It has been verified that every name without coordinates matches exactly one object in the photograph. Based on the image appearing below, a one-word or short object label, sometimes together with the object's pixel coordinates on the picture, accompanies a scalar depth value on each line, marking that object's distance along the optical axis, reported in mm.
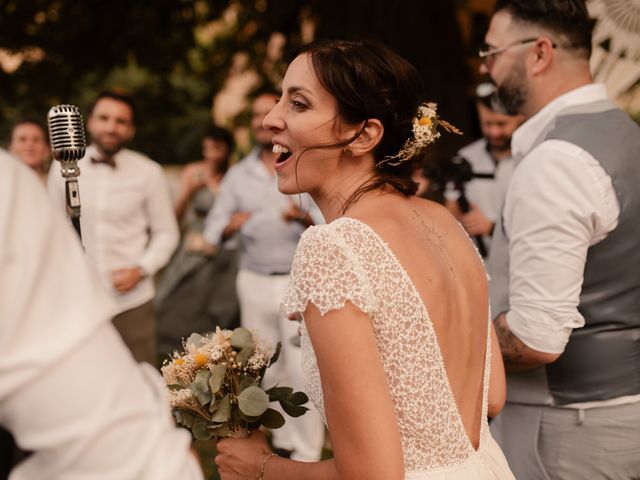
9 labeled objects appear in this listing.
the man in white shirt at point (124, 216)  5121
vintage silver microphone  2139
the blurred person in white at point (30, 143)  5977
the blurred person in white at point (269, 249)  5457
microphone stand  2133
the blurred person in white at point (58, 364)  875
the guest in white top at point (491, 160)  5484
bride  1653
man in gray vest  2445
